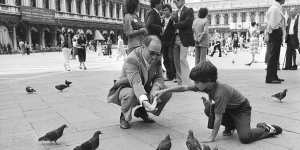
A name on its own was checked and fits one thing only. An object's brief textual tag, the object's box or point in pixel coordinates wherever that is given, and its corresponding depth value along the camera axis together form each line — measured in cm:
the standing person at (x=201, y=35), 858
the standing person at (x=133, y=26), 590
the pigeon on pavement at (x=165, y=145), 312
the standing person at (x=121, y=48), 2269
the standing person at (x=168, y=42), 833
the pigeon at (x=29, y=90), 786
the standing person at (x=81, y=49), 1429
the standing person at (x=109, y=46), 2884
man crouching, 409
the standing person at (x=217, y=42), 2357
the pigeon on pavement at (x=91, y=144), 326
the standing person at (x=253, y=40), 1496
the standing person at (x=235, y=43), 2297
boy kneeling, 354
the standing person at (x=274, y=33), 784
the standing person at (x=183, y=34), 779
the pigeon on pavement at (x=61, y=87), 785
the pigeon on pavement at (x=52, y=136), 388
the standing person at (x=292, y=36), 1047
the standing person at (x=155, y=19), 748
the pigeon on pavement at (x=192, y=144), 303
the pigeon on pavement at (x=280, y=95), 570
